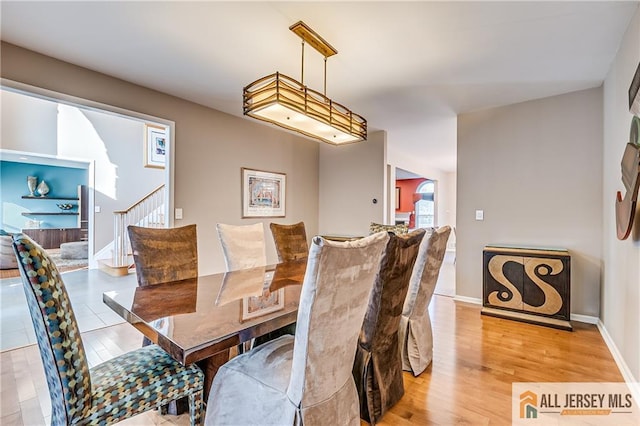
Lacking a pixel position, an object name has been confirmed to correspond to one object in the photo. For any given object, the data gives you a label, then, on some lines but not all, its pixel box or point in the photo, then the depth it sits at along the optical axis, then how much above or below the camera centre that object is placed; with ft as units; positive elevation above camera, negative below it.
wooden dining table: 3.52 -1.46
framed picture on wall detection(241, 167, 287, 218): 13.73 +0.94
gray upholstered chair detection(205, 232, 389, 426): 3.54 -2.05
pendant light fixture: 6.34 +2.38
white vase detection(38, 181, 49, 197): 25.32 +1.87
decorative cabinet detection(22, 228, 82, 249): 24.36 -2.01
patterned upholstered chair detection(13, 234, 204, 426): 3.15 -2.04
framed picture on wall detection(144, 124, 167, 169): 19.29 +4.26
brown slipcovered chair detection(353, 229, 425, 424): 4.93 -2.03
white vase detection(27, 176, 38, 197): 24.91 +2.23
